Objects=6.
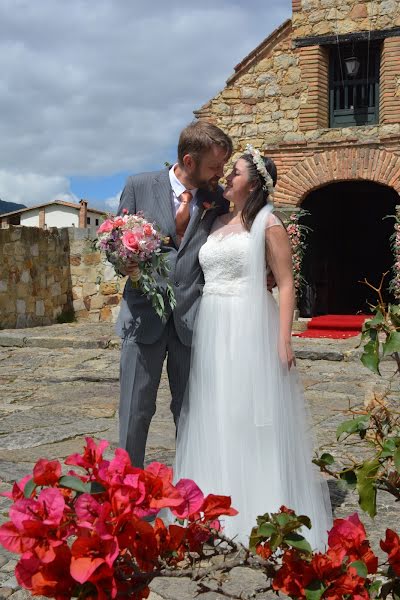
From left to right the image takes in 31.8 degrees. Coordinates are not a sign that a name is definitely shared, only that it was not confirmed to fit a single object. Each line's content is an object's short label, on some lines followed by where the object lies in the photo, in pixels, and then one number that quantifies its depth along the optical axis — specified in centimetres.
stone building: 1159
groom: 315
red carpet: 1080
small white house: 3462
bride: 297
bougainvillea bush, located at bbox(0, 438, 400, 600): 107
